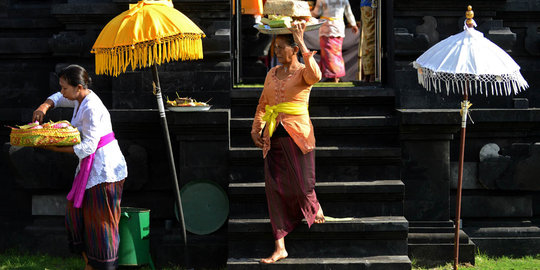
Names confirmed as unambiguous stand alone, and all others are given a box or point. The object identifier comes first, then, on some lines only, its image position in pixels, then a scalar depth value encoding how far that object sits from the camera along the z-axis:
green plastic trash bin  15.12
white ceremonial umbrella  14.01
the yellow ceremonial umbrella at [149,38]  13.84
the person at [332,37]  21.75
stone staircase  14.94
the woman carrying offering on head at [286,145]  14.57
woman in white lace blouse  13.71
